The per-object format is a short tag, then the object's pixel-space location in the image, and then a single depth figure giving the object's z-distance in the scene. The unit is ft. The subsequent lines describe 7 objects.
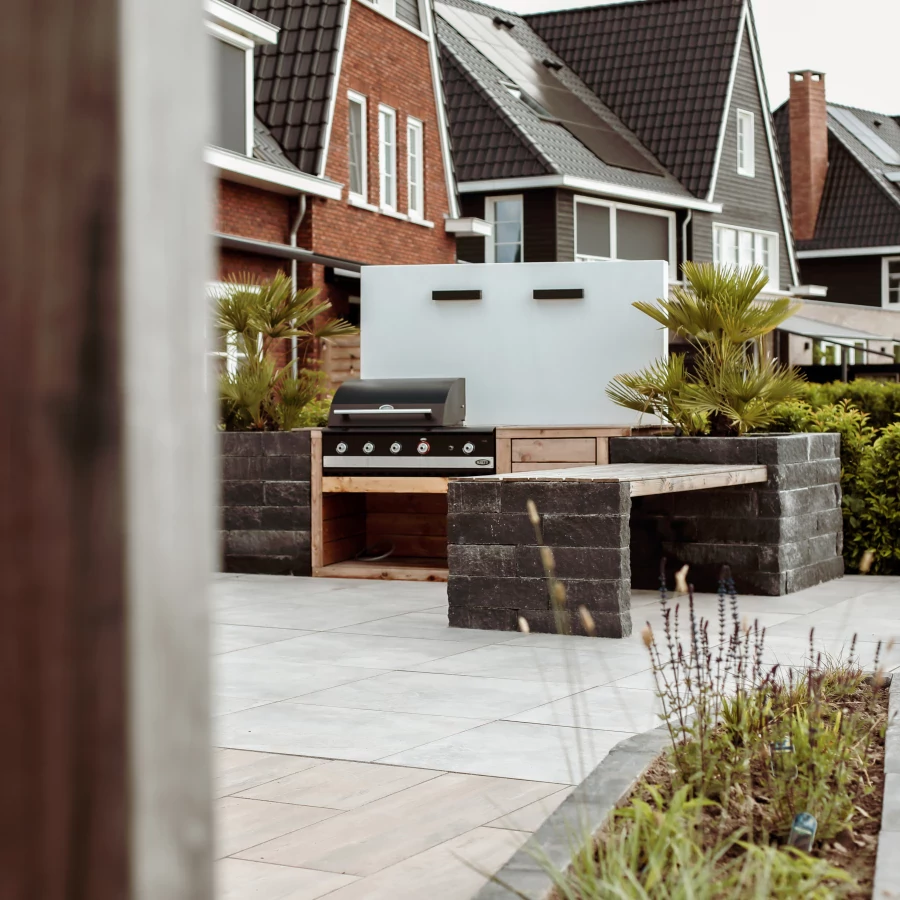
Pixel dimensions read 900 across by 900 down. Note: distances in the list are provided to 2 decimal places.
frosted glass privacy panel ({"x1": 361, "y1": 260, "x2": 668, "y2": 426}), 34.27
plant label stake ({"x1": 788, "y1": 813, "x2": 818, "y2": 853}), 9.80
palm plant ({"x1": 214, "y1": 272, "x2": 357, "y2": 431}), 33.35
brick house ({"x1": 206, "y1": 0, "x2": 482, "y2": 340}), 55.57
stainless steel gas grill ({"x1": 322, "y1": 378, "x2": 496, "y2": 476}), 31.12
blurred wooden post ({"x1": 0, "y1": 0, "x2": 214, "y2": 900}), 3.26
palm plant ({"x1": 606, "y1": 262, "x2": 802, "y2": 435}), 29.99
